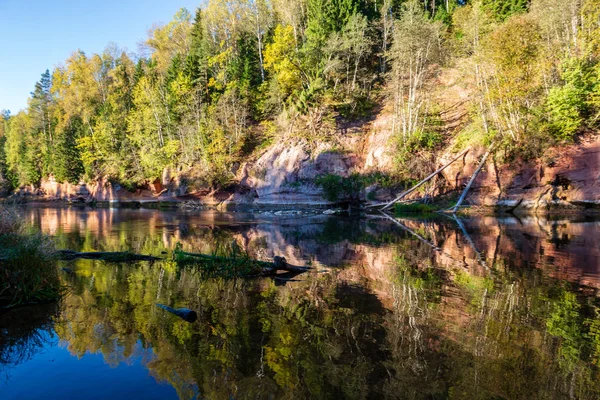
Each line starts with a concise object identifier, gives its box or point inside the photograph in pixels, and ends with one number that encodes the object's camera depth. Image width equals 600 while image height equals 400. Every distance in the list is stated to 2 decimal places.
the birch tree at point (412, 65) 34.72
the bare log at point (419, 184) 30.66
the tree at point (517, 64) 27.86
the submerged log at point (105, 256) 12.07
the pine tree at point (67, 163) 60.16
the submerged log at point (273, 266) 10.04
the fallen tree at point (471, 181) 29.14
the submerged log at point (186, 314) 6.48
